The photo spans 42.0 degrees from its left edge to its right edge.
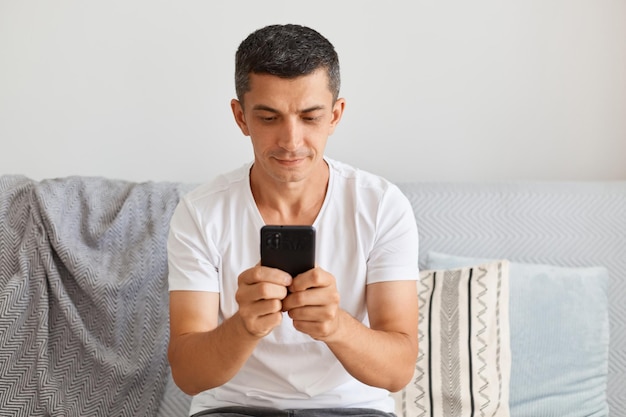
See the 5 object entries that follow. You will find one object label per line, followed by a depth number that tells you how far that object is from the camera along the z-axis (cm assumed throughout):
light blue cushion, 180
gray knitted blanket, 186
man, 132
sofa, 181
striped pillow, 177
